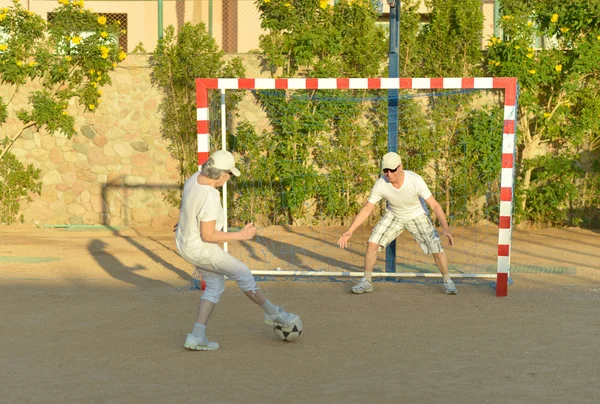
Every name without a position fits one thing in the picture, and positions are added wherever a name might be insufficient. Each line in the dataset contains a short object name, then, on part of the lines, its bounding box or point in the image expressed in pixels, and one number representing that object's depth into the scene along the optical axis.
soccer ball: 11.28
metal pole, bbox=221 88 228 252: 15.59
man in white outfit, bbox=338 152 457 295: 14.54
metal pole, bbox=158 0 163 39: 24.09
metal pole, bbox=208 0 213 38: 27.41
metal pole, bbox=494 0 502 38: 23.36
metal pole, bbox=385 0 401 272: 16.19
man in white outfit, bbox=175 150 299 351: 10.78
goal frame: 14.55
